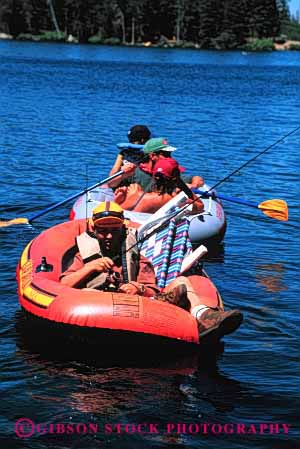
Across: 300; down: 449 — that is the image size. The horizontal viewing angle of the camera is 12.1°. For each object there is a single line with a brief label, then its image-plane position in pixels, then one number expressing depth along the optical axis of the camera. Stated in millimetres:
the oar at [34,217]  18862
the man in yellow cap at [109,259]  12049
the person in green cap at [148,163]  16718
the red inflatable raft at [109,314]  11429
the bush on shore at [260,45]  184575
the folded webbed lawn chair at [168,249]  13880
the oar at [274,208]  18303
